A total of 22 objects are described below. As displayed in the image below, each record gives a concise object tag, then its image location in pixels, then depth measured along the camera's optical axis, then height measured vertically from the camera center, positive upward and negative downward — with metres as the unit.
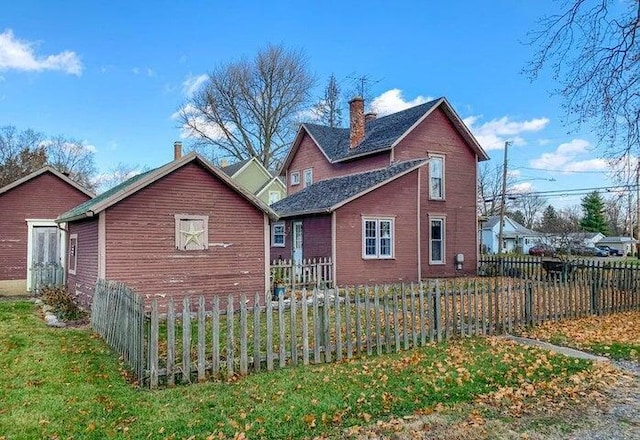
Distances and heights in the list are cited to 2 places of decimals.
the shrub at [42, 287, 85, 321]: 12.46 -1.78
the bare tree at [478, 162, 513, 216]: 64.36 +7.88
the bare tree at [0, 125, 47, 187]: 40.00 +8.56
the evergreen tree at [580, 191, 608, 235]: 75.31 +4.13
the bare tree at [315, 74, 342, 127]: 50.09 +14.89
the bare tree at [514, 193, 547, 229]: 86.31 +5.95
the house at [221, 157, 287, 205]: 40.69 +5.67
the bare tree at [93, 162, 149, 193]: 67.09 +10.32
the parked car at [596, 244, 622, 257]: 67.90 -1.63
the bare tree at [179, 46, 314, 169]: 46.94 +14.24
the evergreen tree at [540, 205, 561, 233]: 49.94 +3.45
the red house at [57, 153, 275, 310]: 12.22 +0.21
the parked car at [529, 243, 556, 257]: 39.71 -1.21
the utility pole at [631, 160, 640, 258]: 12.34 +1.71
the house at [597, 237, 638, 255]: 70.54 -0.56
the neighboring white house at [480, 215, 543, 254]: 66.19 +0.63
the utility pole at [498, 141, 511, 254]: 41.29 +5.63
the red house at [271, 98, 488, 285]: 19.75 +1.99
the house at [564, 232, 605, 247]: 66.25 +0.27
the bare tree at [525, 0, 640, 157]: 11.84 +4.63
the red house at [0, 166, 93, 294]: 18.41 +0.81
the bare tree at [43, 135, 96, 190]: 55.50 +10.83
